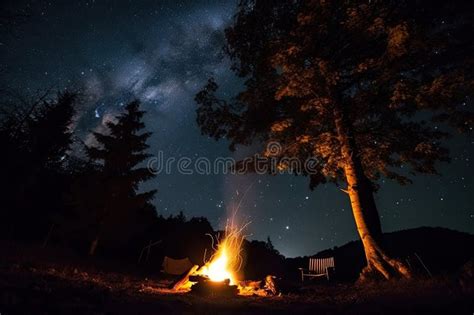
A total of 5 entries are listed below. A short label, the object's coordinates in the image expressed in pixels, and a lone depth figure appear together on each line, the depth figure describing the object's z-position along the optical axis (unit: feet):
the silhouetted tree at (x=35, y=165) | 66.95
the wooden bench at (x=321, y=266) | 43.60
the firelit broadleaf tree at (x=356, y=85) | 27.40
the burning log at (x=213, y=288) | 25.44
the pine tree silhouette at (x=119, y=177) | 60.85
